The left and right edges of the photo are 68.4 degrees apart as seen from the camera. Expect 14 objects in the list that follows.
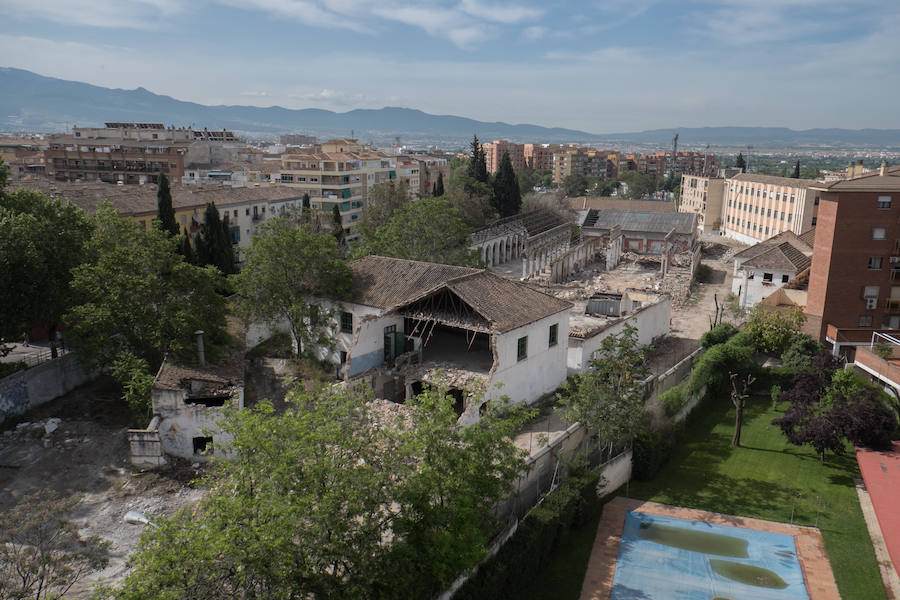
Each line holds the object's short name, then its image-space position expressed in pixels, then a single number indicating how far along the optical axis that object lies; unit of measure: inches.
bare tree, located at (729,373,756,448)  1168.2
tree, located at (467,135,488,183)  3376.0
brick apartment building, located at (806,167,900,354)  1476.4
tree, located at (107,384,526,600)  484.7
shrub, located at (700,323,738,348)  1483.8
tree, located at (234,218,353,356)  1310.3
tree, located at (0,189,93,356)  1162.0
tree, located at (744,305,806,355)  1465.3
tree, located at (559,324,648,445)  967.0
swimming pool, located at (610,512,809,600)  788.0
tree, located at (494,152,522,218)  3361.2
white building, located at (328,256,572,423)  1137.4
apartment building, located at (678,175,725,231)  3917.3
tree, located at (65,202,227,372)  1158.3
